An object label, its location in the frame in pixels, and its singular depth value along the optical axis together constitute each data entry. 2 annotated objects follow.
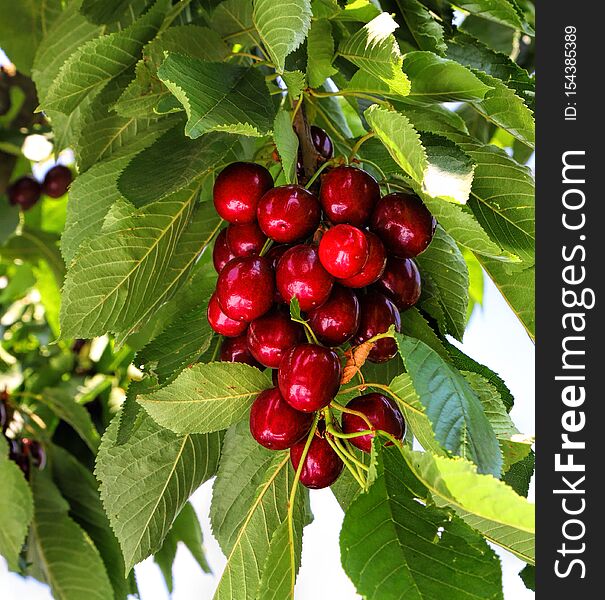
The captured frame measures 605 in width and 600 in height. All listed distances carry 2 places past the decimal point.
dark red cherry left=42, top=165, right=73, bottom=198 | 1.23
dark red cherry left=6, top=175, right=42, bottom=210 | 1.17
